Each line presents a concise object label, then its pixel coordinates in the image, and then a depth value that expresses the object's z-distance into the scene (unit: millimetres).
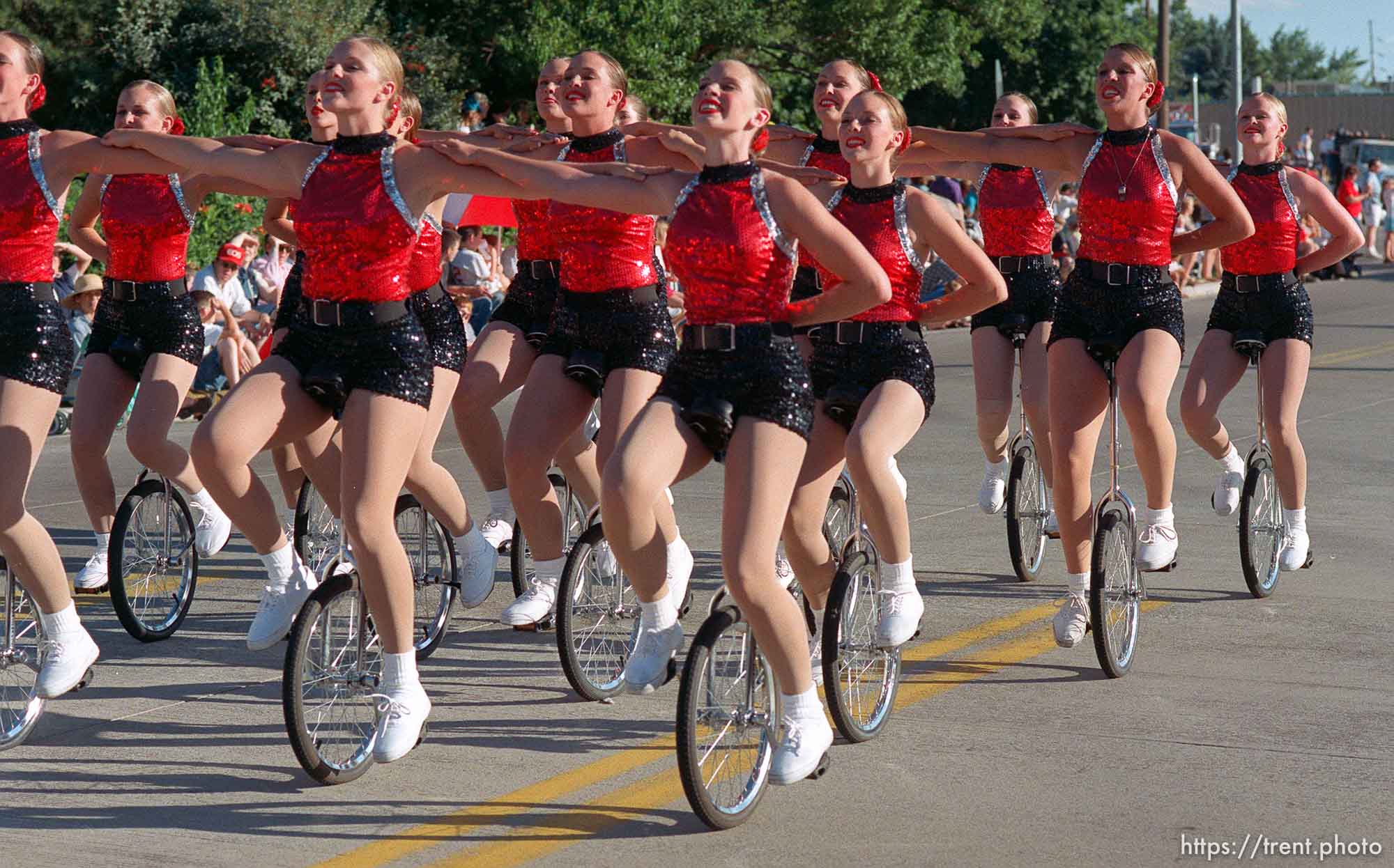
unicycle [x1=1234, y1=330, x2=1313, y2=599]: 16156
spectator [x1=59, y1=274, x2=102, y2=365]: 27297
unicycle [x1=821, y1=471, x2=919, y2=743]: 11367
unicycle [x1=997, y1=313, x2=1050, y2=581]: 17047
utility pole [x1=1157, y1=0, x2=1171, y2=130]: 63281
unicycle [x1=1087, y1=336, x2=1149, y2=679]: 12977
